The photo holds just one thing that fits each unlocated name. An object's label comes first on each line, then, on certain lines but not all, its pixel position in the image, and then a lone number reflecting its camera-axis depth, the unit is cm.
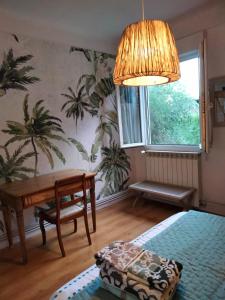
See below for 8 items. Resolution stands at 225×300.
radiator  307
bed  107
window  312
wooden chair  229
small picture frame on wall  275
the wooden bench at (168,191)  296
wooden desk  218
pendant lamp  115
